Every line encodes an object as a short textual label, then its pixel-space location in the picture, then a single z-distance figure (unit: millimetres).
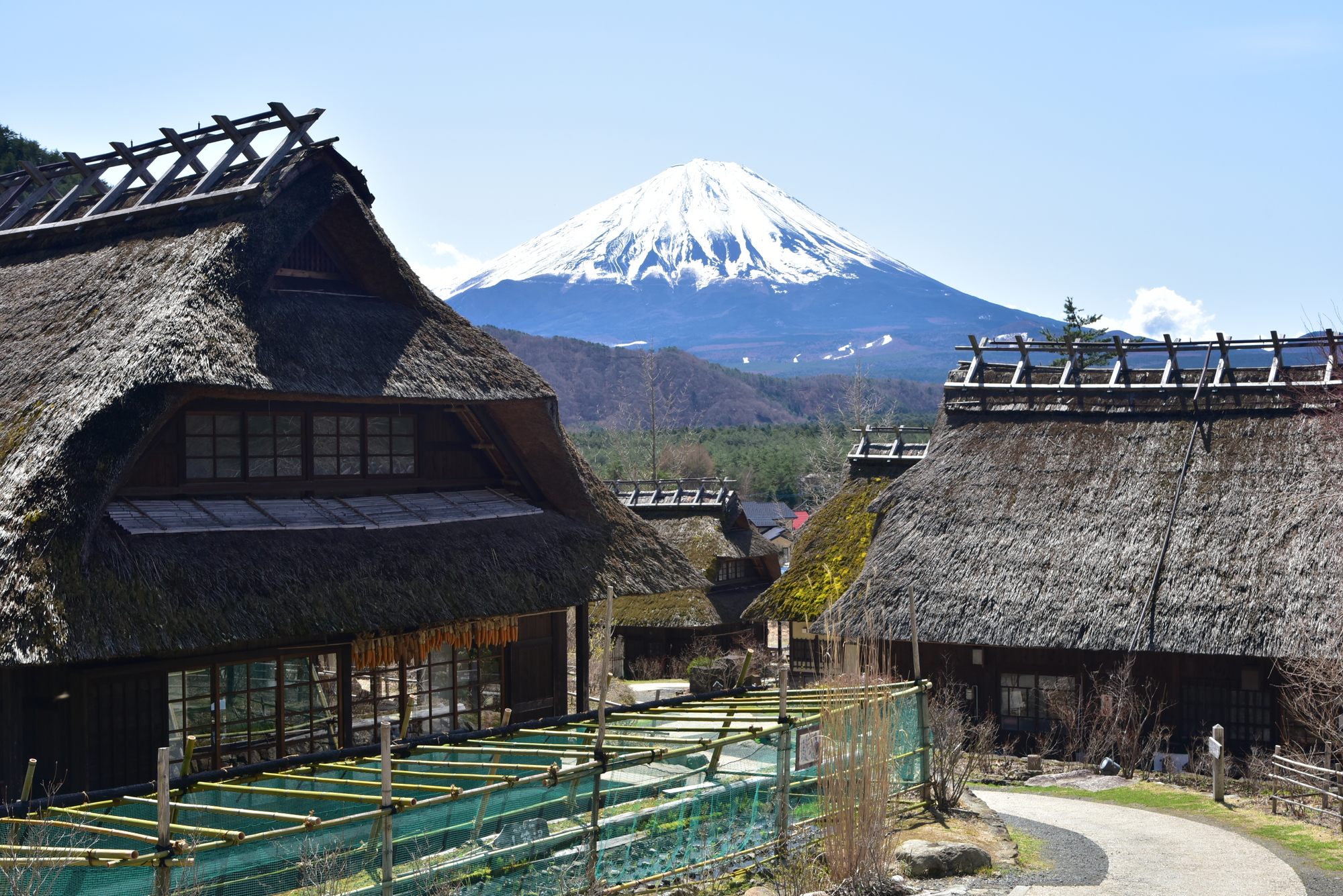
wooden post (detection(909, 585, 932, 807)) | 14492
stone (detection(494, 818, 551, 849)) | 9250
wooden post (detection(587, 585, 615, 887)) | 9789
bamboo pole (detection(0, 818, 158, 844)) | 7793
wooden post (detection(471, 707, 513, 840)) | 9023
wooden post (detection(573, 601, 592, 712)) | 16328
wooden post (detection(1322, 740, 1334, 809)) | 14750
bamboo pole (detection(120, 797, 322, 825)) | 7934
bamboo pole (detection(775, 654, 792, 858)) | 11766
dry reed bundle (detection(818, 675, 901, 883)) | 11086
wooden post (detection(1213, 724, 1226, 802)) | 15914
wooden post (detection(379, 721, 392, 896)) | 8148
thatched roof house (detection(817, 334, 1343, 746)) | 18484
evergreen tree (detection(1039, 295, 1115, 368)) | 54469
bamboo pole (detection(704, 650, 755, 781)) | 11211
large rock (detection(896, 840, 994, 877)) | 11625
